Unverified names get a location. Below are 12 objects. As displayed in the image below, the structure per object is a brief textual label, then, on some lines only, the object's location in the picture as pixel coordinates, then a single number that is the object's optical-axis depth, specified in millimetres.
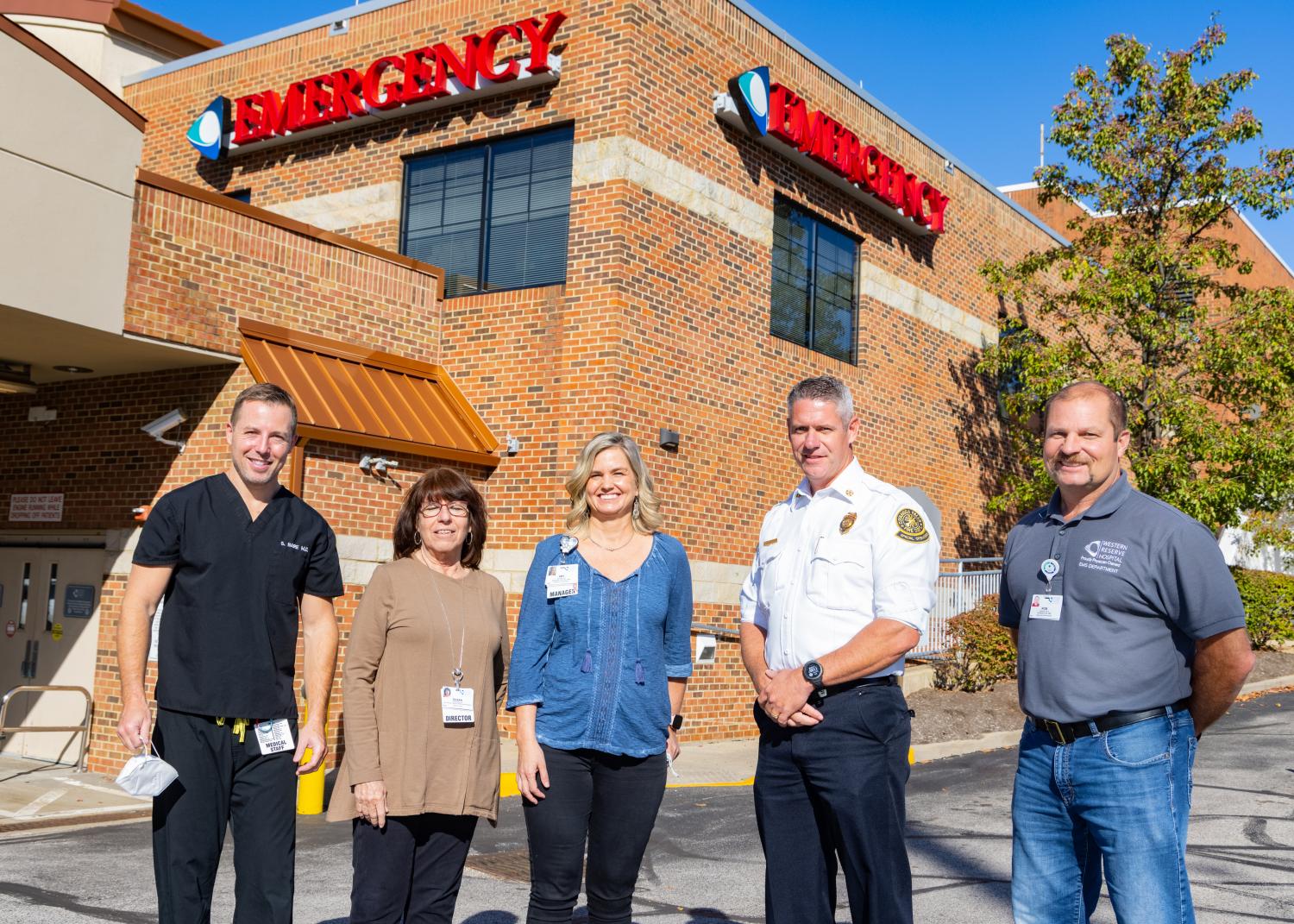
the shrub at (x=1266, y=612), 23125
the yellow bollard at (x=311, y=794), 9617
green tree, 17328
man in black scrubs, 4188
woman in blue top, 4195
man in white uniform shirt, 3988
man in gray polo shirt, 3564
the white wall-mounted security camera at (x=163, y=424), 11641
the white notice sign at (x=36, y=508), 12914
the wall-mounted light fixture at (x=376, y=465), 11852
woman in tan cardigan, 4297
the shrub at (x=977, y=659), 16375
